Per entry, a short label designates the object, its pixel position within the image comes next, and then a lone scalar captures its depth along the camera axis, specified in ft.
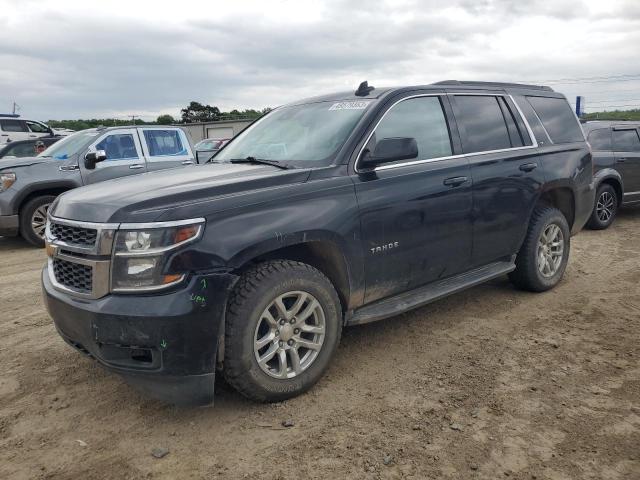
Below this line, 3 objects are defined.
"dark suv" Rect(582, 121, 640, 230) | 28.86
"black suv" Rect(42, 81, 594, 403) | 9.00
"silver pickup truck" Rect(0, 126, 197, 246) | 26.16
